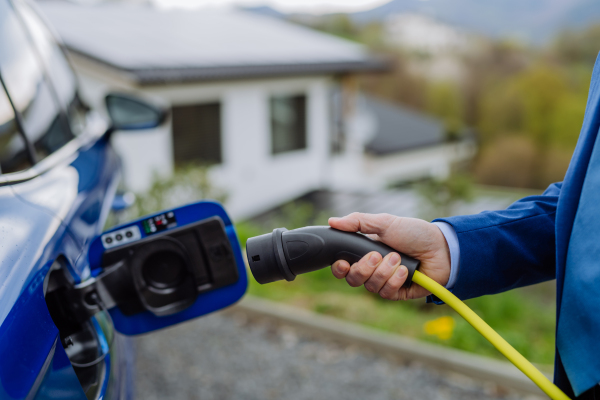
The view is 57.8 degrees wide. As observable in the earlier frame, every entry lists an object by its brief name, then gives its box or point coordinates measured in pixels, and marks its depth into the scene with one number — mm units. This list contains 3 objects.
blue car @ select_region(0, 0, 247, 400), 904
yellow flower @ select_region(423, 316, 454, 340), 3564
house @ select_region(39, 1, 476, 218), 8594
